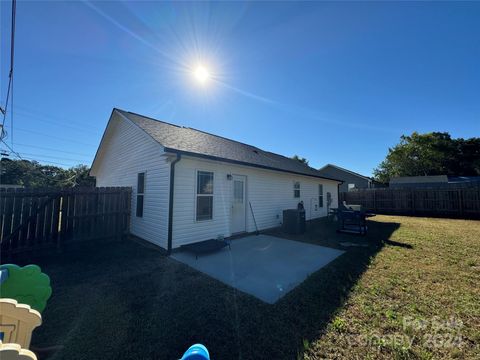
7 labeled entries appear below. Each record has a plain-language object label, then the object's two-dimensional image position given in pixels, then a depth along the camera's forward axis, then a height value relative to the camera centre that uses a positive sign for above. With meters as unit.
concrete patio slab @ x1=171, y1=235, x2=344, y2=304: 3.82 -1.79
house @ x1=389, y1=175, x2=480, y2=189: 24.31 +1.91
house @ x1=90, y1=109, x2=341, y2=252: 5.94 +0.43
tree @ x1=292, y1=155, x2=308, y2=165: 41.84 +7.68
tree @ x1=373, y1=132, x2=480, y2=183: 33.25 +7.09
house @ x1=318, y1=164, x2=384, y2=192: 26.49 +2.34
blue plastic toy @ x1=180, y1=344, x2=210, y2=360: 1.07 -0.89
